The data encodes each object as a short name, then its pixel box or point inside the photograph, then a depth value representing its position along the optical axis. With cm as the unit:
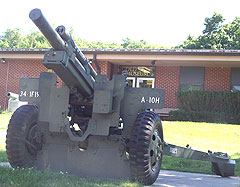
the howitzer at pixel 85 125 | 496
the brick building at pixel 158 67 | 1745
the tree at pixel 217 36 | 3769
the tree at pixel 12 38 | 6197
